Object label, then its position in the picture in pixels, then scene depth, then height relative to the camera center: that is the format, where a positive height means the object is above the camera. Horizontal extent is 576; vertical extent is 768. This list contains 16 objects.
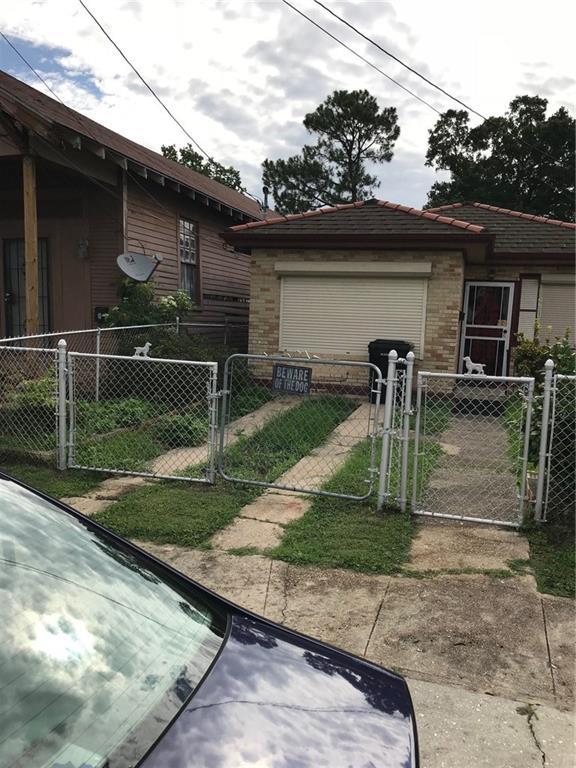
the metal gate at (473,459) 4.85 -1.72
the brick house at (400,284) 10.79 +0.47
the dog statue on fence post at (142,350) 7.22 -0.66
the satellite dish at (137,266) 10.27 +0.54
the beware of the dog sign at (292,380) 5.54 -0.72
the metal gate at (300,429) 5.61 -1.70
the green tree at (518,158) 29.59 +7.85
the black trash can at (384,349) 10.74 -0.77
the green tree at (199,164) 41.62 +9.58
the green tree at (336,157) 29.33 +7.62
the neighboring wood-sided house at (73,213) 9.06 +1.57
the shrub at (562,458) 4.67 -1.14
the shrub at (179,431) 7.35 -1.67
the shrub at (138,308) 10.27 -0.19
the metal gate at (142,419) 6.09 -1.59
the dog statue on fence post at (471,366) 7.55 -0.76
